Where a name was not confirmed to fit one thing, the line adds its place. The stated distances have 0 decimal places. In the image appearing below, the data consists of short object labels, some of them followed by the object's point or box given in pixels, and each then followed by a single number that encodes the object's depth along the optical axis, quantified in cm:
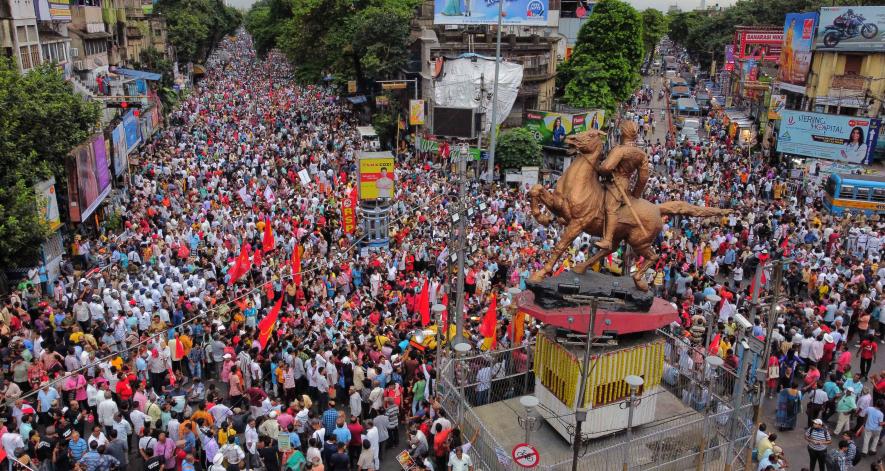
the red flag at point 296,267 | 1841
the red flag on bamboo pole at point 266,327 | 1458
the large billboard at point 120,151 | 2733
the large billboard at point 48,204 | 1977
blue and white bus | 2739
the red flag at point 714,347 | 1464
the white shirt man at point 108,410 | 1220
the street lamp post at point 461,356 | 1241
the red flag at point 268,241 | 2100
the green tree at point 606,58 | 4316
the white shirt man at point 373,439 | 1190
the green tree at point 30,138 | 1861
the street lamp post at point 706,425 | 1157
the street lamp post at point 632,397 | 1065
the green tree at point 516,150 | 3362
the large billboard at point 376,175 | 2362
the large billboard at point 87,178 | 2197
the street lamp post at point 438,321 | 1292
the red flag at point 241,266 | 1830
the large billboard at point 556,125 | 3653
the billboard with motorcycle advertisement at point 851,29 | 3741
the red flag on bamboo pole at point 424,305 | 1648
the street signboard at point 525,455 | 1041
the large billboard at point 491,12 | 3778
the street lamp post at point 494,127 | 3044
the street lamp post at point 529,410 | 1073
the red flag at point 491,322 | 1494
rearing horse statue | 1258
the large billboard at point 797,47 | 4091
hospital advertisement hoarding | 3497
